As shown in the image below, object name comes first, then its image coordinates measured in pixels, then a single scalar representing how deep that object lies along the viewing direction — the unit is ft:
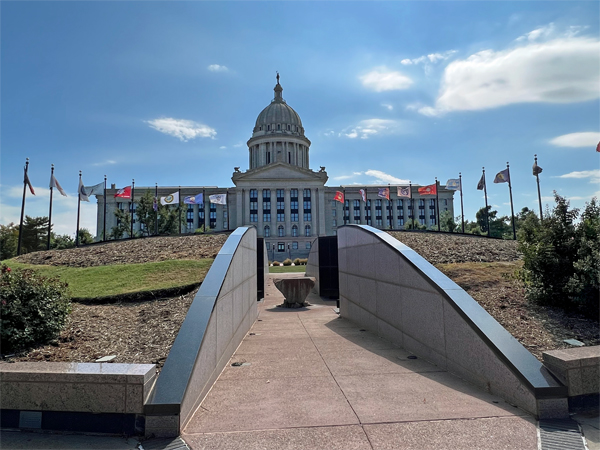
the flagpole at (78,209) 105.73
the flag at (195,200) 118.35
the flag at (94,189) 101.76
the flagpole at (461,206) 131.59
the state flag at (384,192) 133.07
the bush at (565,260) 27.32
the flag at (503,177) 107.34
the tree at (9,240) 173.02
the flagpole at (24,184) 93.77
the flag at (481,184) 119.01
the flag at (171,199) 120.16
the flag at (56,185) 94.89
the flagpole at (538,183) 101.96
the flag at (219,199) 117.39
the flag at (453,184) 124.47
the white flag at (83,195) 102.12
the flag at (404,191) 127.54
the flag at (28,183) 93.66
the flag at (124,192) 112.27
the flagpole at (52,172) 95.50
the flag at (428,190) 124.05
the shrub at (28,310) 22.63
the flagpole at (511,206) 114.83
